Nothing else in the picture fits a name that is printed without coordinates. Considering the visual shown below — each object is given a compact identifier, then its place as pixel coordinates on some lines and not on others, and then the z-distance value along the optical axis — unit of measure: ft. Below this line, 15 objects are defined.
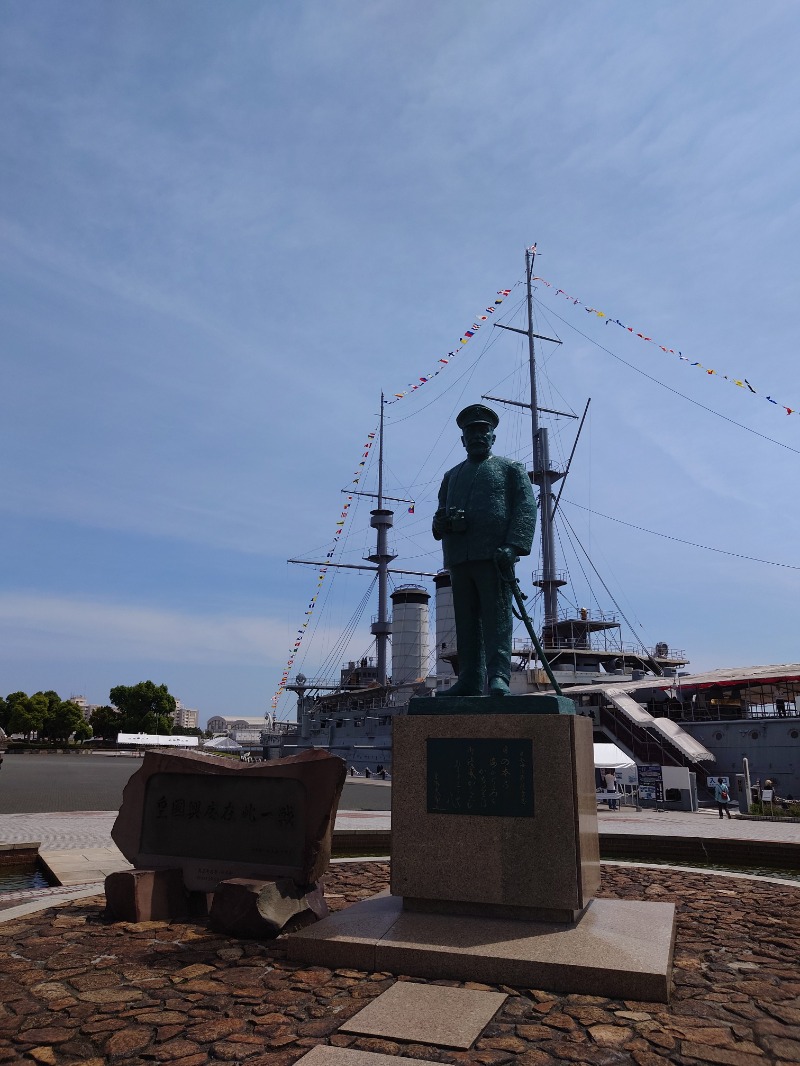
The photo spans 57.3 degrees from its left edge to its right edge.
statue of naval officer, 20.93
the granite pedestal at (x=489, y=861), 15.05
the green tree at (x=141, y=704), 225.56
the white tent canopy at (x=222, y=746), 226.99
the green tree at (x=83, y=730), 242.72
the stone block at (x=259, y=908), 16.90
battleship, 81.56
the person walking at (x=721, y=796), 50.34
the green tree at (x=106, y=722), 237.66
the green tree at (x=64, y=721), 236.22
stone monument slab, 18.37
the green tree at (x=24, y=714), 225.35
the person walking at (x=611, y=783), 59.73
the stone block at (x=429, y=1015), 11.48
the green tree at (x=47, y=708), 231.91
